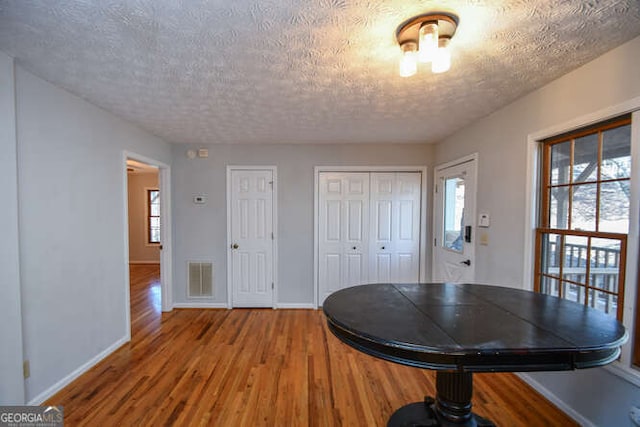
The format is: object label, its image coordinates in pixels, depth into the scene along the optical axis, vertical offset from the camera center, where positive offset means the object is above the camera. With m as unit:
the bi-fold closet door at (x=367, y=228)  3.54 -0.30
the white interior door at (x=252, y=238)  3.55 -0.45
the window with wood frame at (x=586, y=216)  1.48 -0.05
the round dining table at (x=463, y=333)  0.95 -0.54
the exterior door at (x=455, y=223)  2.69 -0.19
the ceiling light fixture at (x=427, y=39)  1.18 +0.85
